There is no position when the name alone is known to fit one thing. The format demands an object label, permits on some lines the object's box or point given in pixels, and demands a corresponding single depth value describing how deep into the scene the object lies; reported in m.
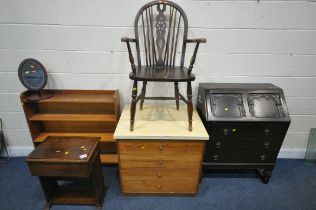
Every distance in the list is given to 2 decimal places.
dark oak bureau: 1.51
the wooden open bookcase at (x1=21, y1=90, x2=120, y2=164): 1.70
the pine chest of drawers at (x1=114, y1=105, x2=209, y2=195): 1.38
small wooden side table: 1.29
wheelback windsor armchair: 1.42
